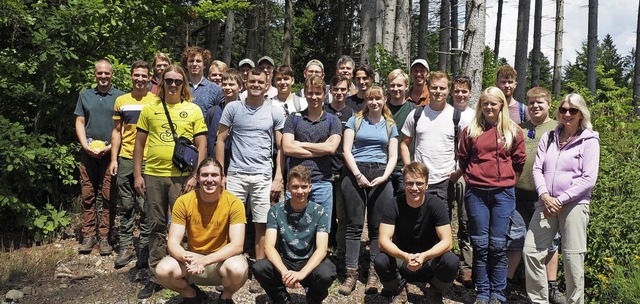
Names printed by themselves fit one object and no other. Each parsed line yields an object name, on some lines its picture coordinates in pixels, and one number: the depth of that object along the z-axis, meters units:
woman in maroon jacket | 4.70
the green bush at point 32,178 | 5.98
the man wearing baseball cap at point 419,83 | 5.93
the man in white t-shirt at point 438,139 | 5.12
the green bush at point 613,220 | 4.99
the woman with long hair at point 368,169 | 5.06
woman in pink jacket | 4.41
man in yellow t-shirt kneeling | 4.36
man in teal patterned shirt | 4.47
